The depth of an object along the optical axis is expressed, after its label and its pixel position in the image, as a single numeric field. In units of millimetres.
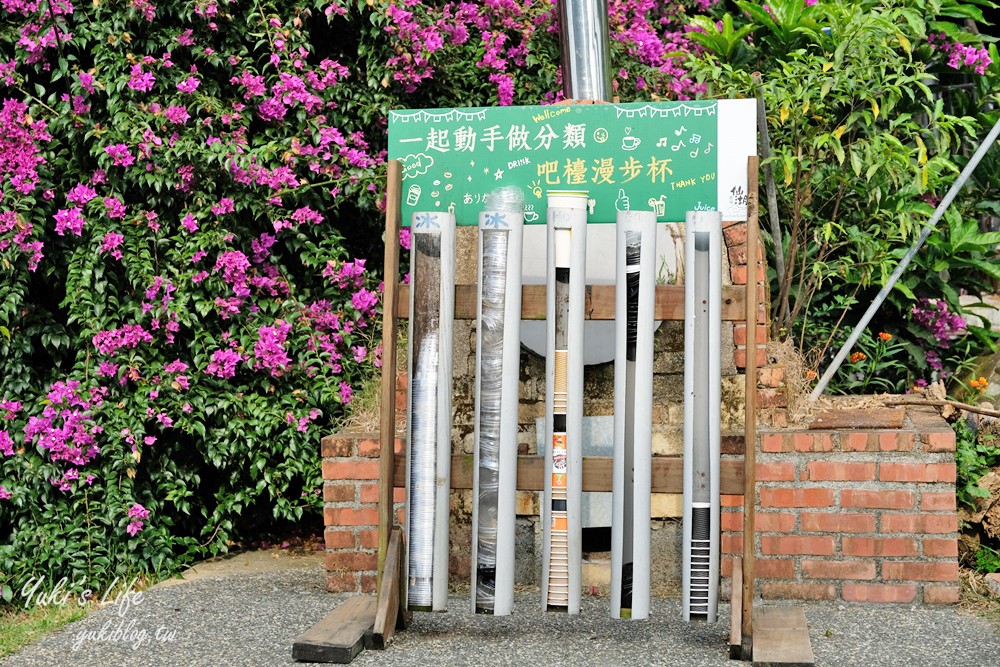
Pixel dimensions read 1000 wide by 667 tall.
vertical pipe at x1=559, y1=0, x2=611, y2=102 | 4441
